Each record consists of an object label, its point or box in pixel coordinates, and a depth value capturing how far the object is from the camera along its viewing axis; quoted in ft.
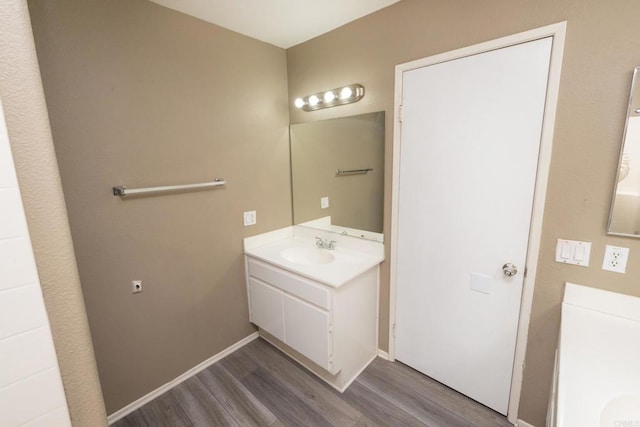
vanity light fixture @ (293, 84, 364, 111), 6.44
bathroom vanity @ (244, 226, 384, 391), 5.79
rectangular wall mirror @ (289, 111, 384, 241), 6.61
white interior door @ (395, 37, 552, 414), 4.68
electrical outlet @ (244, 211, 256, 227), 7.36
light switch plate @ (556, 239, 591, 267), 4.30
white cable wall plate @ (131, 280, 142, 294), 5.67
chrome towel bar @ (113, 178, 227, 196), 5.20
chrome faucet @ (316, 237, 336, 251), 7.33
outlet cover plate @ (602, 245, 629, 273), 4.04
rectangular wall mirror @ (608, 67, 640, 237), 3.73
